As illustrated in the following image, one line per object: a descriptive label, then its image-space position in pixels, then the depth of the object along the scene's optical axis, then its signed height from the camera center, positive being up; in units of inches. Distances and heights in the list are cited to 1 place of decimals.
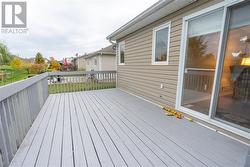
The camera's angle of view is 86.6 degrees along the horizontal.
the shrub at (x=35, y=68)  592.7 -5.1
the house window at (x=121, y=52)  250.3 +32.1
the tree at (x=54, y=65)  805.5 +13.6
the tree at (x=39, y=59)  976.9 +60.5
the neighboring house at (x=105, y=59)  459.2 +32.5
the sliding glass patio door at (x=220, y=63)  79.0 +5.1
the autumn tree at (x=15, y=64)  705.5 +14.2
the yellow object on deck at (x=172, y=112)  116.0 -39.9
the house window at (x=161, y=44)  138.5 +28.3
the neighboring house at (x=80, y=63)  1065.2 +37.6
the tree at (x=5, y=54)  619.8 +60.8
